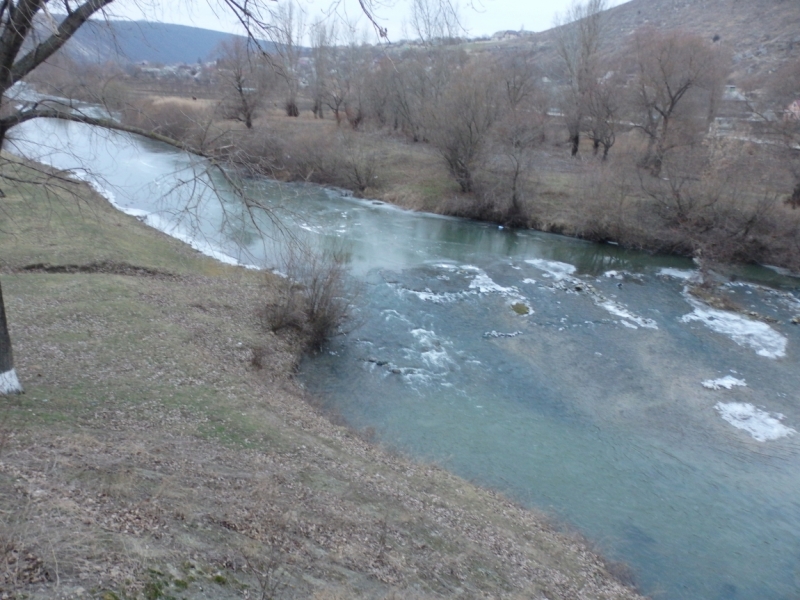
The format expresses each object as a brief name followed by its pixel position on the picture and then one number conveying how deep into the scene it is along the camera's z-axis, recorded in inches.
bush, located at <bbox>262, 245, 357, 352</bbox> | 652.7
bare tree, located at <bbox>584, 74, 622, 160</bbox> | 1465.3
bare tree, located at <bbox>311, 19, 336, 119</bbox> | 1622.8
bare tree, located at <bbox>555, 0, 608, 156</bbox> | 1589.6
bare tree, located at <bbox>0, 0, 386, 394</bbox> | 243.3
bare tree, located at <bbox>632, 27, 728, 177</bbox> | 1315.2
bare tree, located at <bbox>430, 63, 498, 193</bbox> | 1332.4
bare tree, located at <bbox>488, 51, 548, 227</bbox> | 1285.7
